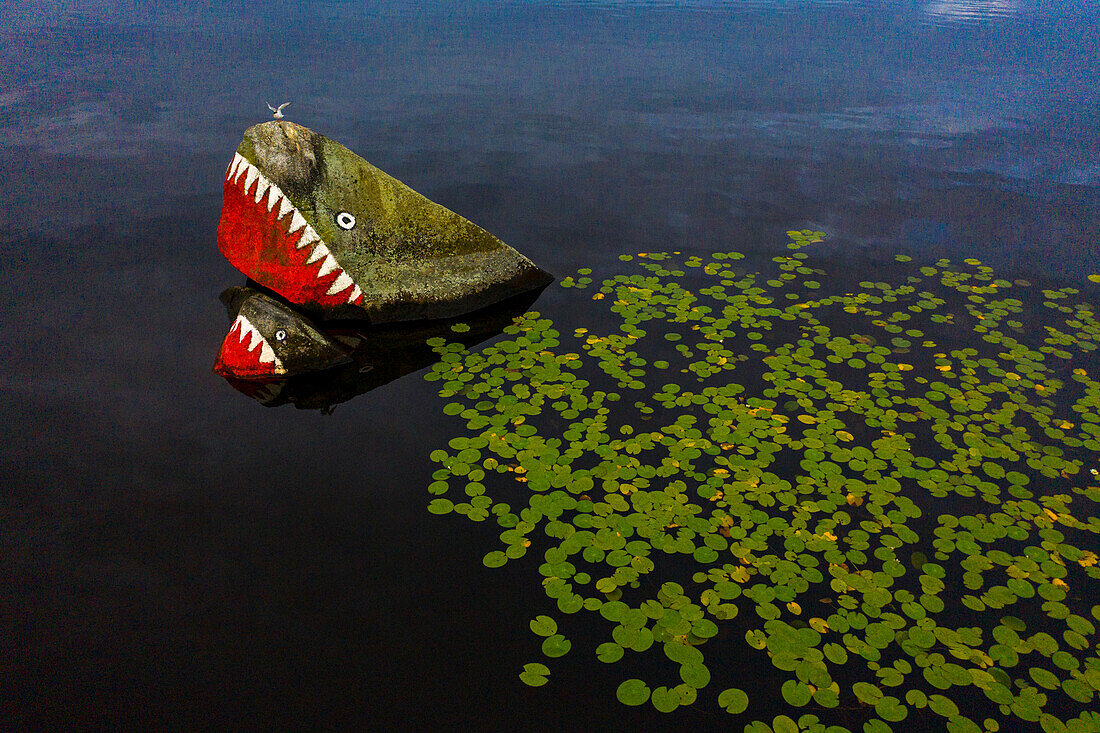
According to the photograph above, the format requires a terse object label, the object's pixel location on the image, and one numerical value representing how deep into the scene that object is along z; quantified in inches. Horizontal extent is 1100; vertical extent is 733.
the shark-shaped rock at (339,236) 273.3
